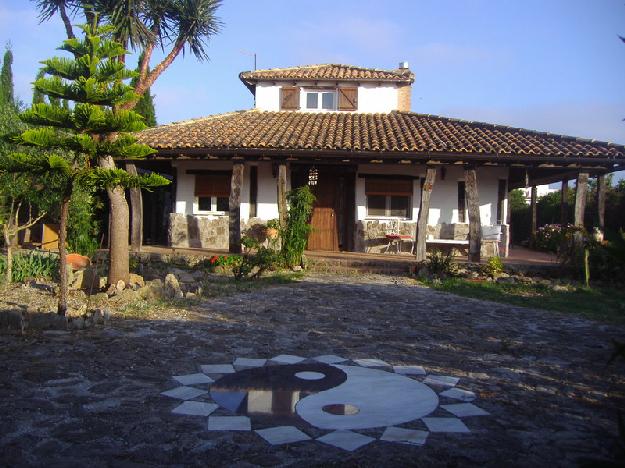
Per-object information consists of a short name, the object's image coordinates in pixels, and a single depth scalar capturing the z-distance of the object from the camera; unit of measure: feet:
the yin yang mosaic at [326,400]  11.81
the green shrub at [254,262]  36.42
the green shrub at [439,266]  38.29
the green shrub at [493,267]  38.09
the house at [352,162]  42.32
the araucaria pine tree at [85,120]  19.97
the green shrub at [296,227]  39.37
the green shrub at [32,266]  33.35
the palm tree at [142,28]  30.83
